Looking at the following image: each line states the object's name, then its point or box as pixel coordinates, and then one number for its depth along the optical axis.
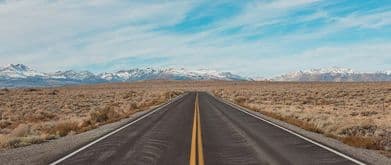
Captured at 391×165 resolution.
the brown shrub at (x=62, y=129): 20.05
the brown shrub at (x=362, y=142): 14.84
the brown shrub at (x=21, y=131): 20.33
